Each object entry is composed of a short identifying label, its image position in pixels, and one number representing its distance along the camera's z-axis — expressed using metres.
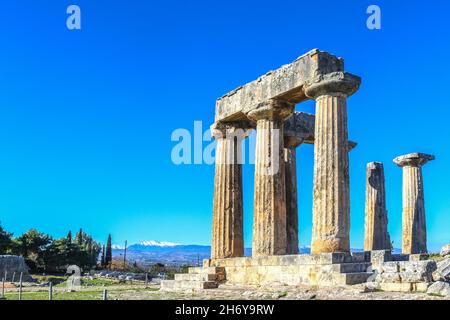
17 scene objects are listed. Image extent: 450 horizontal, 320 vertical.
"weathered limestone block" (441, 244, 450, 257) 28.76
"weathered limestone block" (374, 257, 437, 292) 15.91
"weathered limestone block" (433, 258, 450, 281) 16.41
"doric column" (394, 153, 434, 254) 34.12
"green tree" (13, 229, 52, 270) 71.12
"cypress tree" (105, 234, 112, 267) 92.04
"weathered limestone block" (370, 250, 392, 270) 22.20
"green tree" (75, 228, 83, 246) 96.14
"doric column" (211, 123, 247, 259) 27.23
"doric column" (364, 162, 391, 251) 33.25
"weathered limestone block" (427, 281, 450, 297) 14.46
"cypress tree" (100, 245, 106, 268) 90.32
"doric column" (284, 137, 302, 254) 30.19
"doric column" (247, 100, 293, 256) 24.12
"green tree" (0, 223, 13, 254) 69.50
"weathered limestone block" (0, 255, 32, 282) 49.59
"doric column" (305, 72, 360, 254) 20.55
